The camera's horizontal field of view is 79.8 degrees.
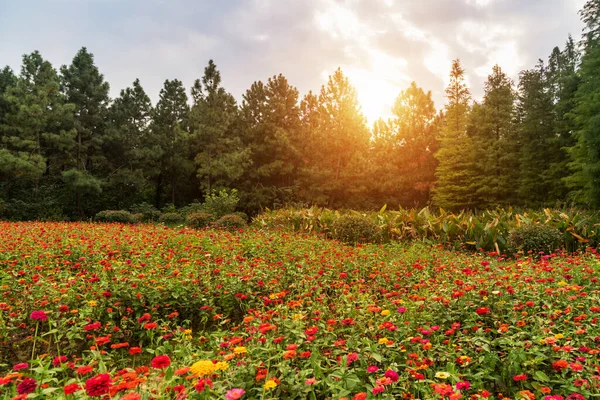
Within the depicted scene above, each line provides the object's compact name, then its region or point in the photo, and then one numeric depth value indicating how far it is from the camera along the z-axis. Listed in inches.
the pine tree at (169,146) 957.2
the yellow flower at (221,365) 69.5
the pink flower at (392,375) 71.6
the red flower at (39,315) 79.0
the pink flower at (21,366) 64.2
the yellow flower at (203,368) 68.3
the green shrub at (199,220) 585.3
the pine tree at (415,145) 1026.7
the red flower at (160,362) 65.0
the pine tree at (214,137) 883.4
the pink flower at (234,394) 56.5
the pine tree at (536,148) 805.2
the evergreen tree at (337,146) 931.3
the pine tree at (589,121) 576.7
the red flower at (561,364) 76.6
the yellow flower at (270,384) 63.5
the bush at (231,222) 517.3
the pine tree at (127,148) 918.4
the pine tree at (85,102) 885.2
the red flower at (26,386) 58.2
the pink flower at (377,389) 67.8
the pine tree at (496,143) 842.8
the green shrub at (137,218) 719.7
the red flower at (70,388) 56.7
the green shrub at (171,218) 757.9
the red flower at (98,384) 55.6
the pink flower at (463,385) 70.1
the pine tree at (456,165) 878.4
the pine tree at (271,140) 936.3
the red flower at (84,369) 65.3
